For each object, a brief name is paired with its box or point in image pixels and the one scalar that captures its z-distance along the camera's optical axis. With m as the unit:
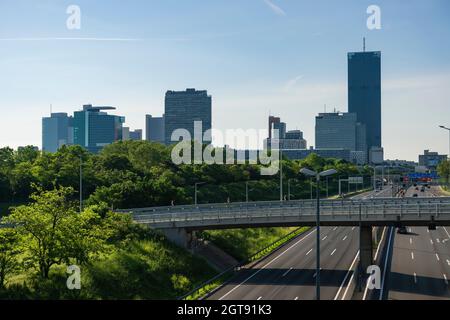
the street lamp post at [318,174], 33.12
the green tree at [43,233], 41.72
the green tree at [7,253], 39.97
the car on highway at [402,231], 88.84
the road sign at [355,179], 136.10
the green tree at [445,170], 191.38
